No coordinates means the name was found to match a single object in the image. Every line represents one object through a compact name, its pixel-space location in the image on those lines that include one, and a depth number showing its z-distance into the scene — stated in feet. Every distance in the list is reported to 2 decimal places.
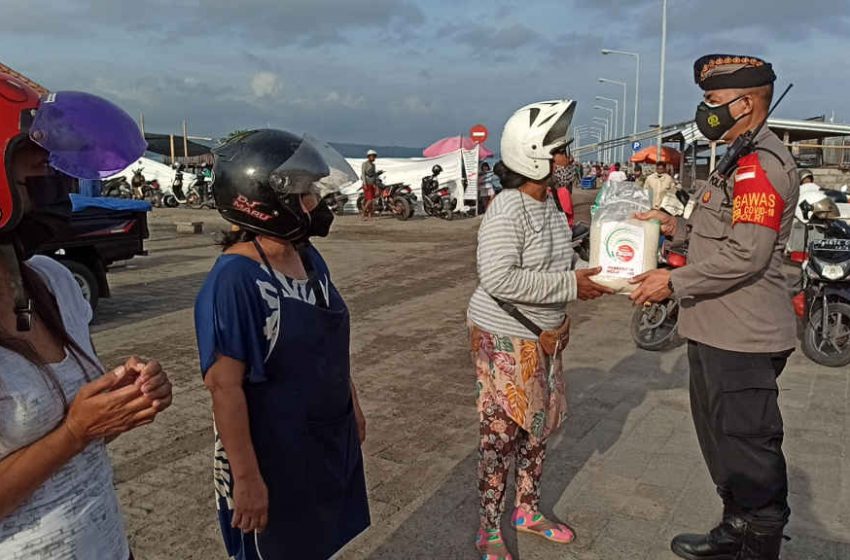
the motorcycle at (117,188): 75.66
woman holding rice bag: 9.06
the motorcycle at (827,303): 19.01
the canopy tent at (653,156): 39.75
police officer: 8.48
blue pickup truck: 23.44
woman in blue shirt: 6.10
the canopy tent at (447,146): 71.92
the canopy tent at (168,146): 114.21
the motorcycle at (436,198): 65.87
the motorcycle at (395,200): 65.46
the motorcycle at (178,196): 79.61
